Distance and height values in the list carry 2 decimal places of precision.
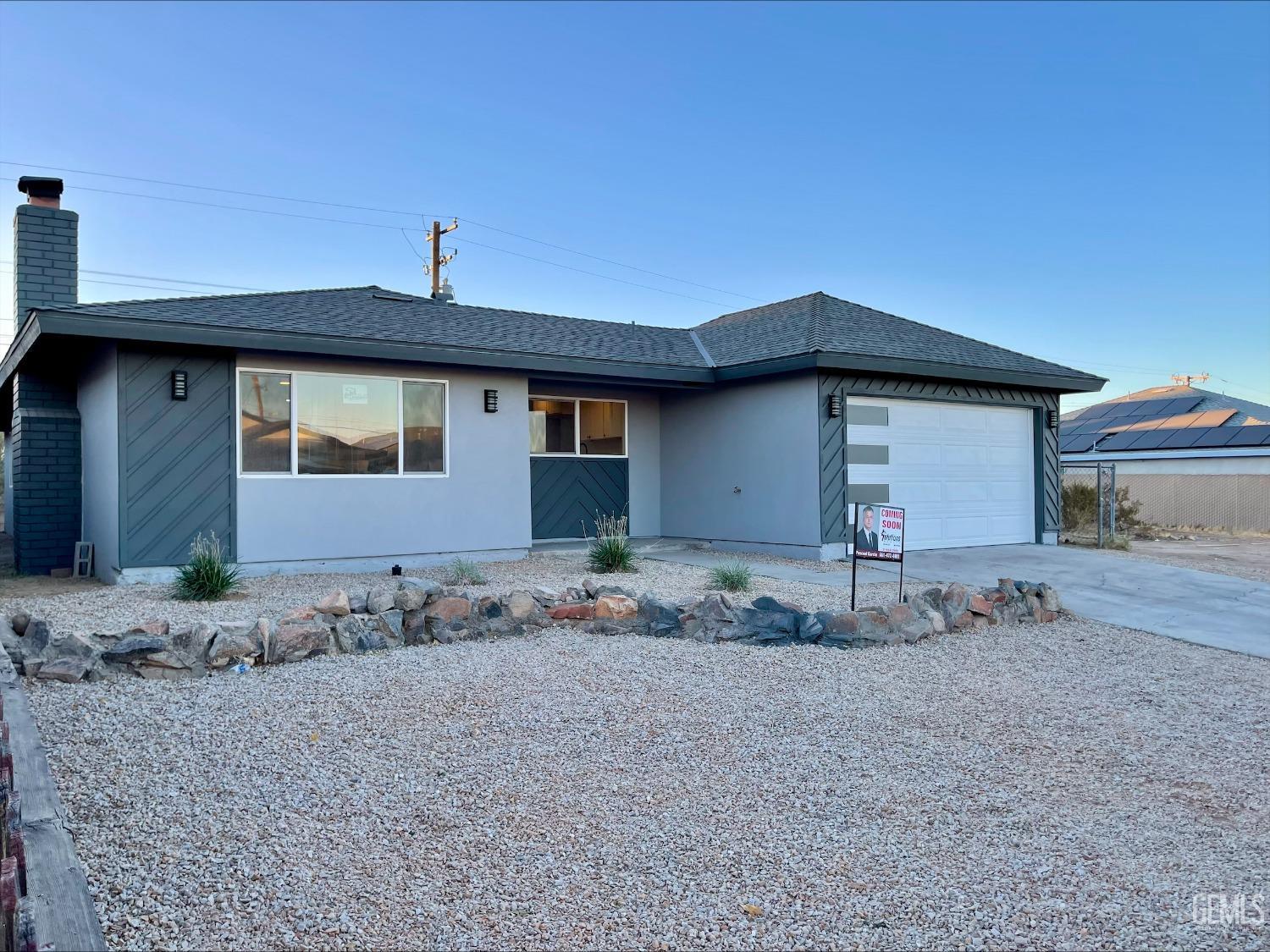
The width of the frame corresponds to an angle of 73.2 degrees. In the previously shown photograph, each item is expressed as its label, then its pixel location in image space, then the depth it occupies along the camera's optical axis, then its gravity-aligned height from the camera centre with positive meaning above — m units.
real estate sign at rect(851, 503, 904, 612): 6.73 -0.30
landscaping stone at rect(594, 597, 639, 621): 6.21 -0.81
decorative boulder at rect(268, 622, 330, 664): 5.15 -0.86
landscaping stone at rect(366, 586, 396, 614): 5.83 -0.70
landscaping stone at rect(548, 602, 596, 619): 6.25 -0.83
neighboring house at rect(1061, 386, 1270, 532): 20.39 +1.08
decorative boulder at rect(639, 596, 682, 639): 6.12 -0.88
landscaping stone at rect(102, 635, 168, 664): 4.78 -0.82
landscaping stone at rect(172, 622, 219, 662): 4.93 -0.81
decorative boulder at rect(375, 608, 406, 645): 5.66 -0.84
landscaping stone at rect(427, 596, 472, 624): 5.89 -0.76
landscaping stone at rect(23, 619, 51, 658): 4.85 -0.77
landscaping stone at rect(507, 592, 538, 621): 6.12 -0.77
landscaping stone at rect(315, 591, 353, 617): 5.65 -0.70
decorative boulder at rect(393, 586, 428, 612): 5.84 -0.68
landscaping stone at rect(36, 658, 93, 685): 4.56 -0.89
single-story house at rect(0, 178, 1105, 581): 8.95 +0.91
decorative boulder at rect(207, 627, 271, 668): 4.96 -0.84
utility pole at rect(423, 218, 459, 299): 22.58 +6.46
